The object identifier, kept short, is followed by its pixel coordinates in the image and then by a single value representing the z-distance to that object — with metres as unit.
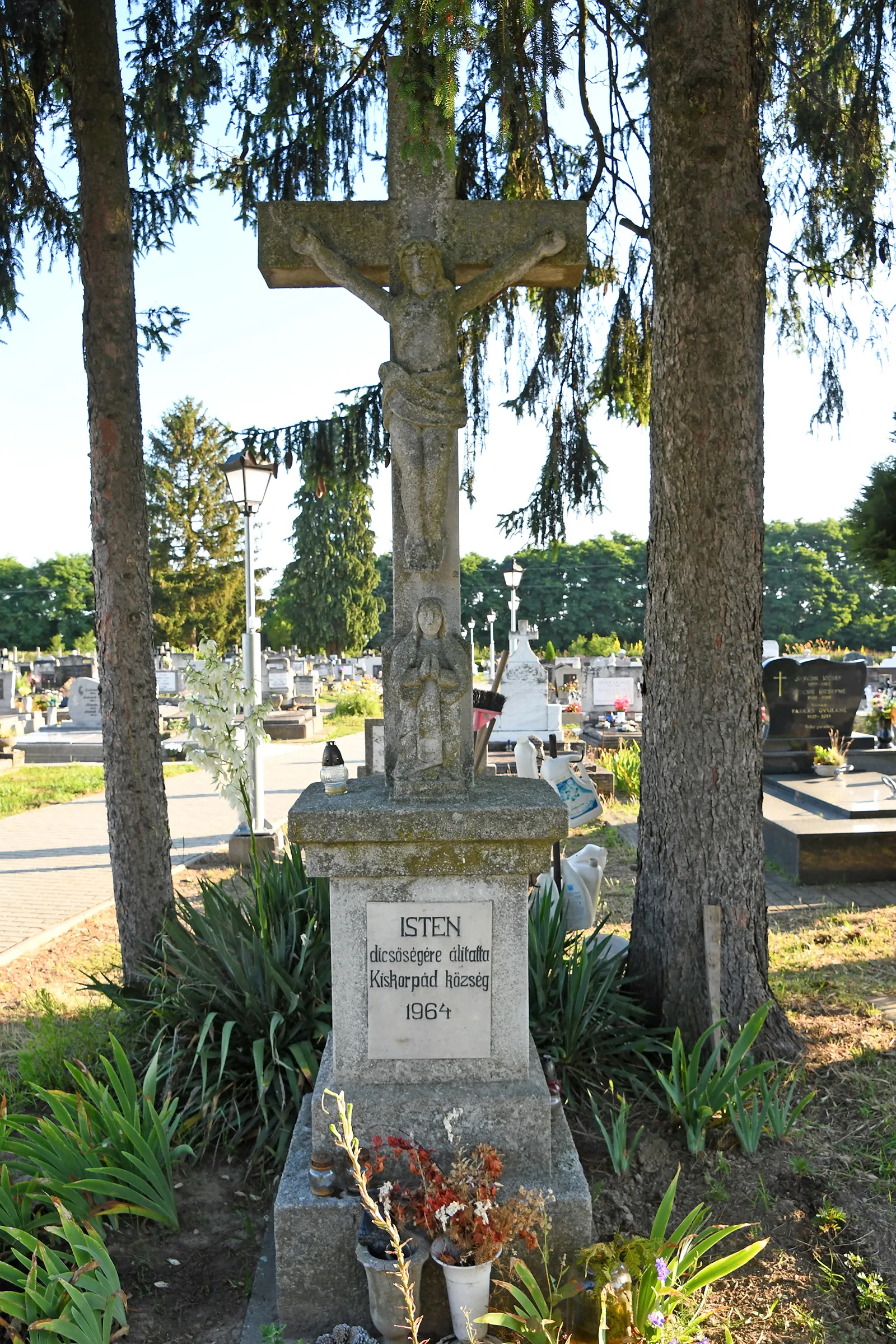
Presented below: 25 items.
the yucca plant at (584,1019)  3.70
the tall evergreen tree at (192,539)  35.94
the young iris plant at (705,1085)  3.38
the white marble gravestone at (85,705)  19.66
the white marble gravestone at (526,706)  15.13
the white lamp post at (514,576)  17.79
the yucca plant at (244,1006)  3.53
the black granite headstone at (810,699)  11.91
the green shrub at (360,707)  24.70
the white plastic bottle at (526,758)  7.96
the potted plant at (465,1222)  2.38
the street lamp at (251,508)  8.52
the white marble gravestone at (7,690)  23.09
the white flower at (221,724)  4.00
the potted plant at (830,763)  10.70
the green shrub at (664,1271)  2.28
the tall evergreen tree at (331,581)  40.56
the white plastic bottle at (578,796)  5.87
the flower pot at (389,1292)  2.39
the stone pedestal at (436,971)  2.74
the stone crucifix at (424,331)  2.87
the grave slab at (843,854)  7.75
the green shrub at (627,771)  11.78
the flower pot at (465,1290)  2.38
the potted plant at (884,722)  12.66
